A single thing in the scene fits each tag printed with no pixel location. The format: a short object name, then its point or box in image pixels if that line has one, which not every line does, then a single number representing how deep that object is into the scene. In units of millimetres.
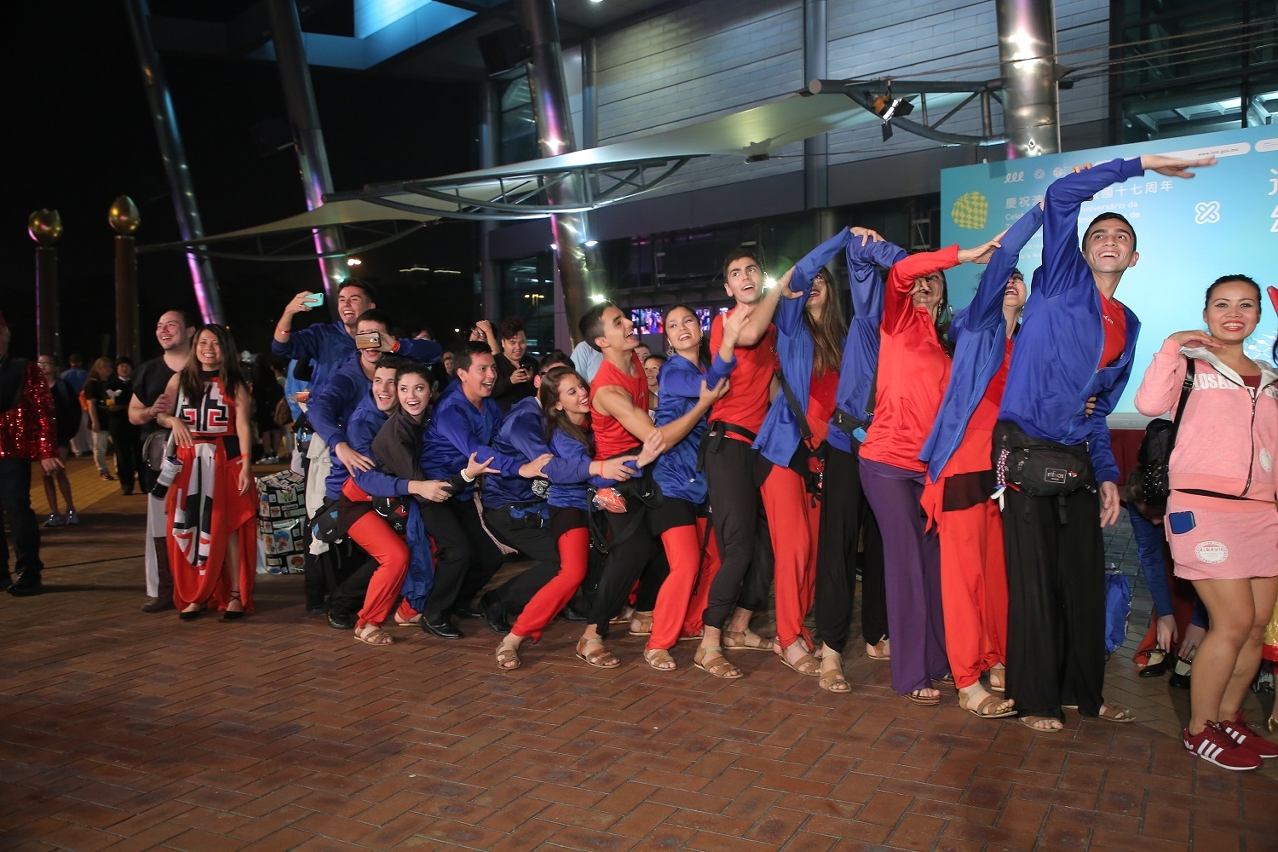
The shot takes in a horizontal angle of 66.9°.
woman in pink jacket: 3473
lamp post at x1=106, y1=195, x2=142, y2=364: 15648
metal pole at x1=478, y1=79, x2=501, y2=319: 21156
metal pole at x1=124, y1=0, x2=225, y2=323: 17781
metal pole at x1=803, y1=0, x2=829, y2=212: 14703
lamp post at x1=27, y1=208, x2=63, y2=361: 17641
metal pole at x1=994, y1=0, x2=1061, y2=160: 8539
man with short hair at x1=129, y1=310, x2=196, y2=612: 6301
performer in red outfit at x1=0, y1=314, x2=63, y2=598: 6852
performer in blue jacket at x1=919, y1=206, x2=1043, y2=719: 3877
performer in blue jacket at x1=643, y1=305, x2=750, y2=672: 4730
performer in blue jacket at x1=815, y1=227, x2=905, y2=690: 4281
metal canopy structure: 9281
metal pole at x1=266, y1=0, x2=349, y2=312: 15555
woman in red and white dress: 6020
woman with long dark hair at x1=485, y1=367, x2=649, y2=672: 4848
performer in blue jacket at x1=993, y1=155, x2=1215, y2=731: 3684
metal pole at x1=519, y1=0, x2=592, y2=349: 12586
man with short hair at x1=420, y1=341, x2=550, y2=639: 5395
